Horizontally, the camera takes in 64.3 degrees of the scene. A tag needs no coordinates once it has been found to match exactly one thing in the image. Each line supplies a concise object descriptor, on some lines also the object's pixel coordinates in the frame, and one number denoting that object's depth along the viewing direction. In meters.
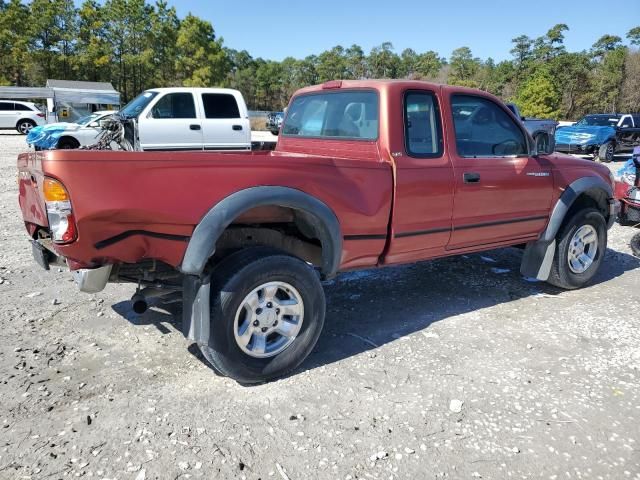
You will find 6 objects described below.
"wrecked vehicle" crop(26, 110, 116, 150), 14.19
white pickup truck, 11.62
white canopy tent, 26.78
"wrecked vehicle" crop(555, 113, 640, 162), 17.72
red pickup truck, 2.68
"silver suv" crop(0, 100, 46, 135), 26.72
